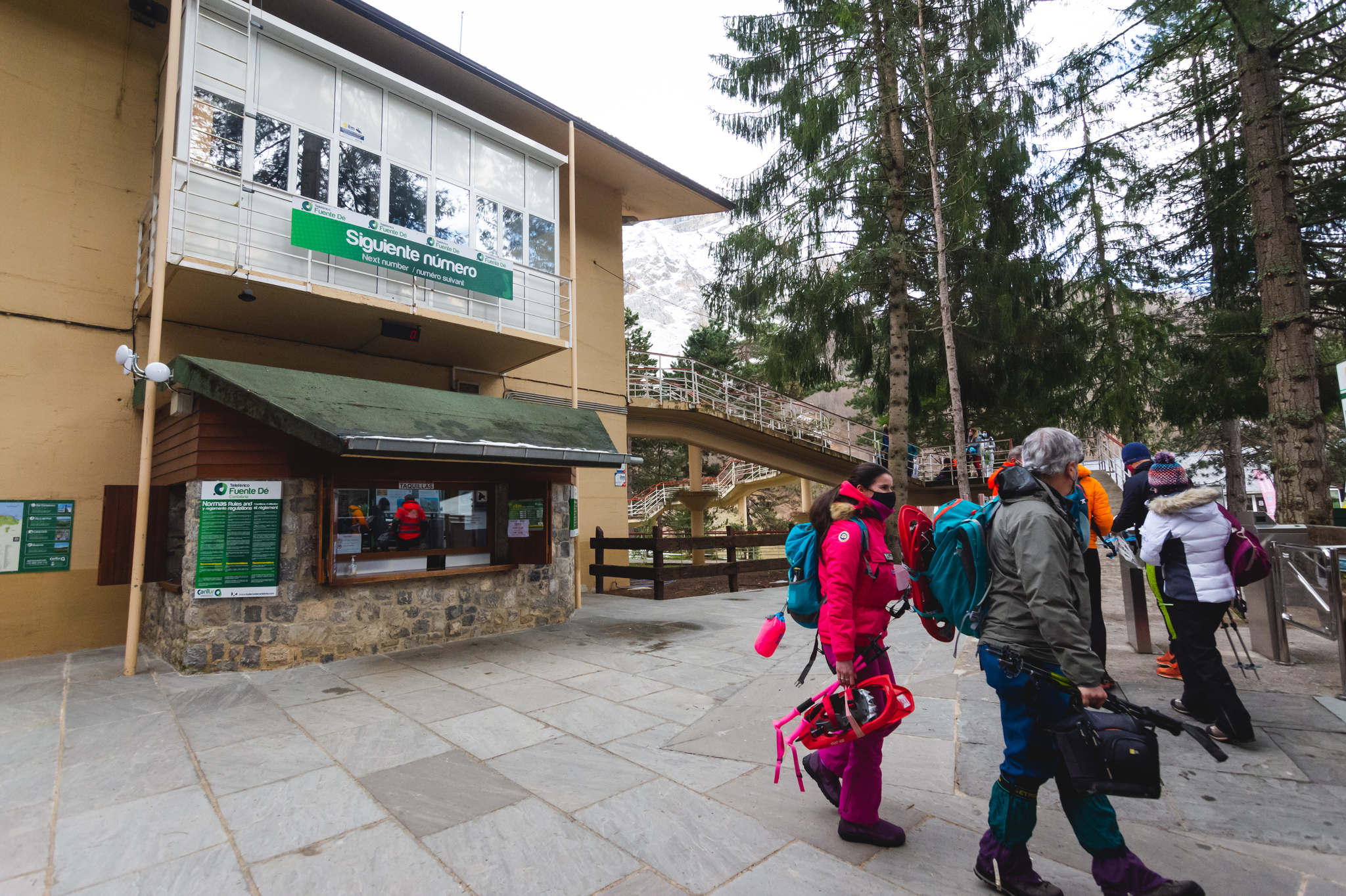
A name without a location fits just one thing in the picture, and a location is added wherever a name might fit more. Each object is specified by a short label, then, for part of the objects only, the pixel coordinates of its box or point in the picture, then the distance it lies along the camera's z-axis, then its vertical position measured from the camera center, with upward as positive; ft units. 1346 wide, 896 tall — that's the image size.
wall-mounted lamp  22.04 +5.47
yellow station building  22.56 +7.83
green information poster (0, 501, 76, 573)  24.56 -0.18
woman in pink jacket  9.61 -1.50
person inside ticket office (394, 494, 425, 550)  26.11 -0.08
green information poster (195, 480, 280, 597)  21.63 -0.50
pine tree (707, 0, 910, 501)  38.37 +19.21
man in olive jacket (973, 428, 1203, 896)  7.79 -2.02
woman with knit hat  12.95 -1.80
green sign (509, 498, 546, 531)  28.94 +0.35
